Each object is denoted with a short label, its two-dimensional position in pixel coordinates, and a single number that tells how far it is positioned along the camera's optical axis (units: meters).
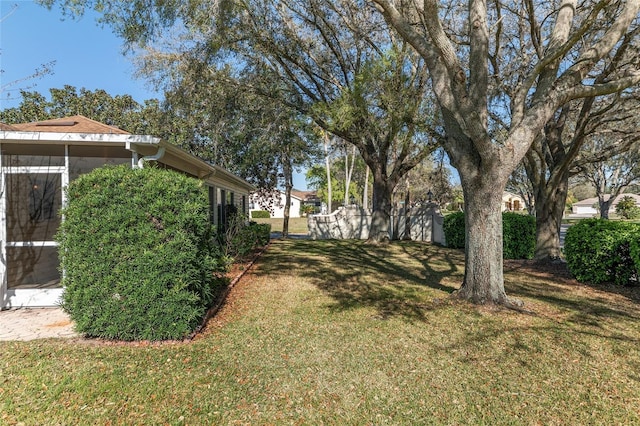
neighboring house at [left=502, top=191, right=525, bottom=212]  59.01
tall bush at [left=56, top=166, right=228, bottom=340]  4.14
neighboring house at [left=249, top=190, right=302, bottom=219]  47.93
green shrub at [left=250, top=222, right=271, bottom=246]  13.52
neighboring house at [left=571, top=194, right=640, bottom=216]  62.62
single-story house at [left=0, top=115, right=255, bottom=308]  5.34
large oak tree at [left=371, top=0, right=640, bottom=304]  5.16
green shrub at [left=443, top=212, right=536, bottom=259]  10.76
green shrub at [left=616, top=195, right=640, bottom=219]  34.31
